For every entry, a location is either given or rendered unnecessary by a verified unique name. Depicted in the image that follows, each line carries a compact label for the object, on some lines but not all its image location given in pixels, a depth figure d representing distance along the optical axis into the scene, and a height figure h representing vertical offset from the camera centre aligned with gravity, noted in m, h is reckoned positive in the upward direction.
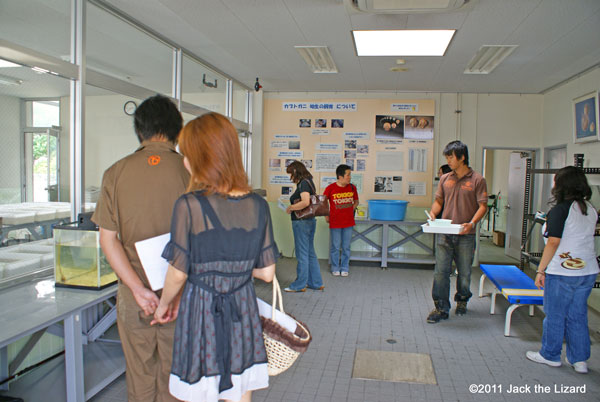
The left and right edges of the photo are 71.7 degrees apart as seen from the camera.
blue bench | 3.40 -0.92
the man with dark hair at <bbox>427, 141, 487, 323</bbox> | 3.67 -0.31
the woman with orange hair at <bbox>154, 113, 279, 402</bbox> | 1.35 -0.31
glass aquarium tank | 2.42 -0.50
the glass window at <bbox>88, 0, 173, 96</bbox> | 3.24 +1.13
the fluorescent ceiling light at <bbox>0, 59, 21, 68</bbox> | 2.42 +0.64
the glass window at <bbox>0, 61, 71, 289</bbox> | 2.64 +0.03
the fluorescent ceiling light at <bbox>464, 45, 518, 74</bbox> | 4.24 +1.38
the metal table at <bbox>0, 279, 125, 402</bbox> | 1.91 -0.69
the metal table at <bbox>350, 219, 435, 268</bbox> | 5.93 -0.95
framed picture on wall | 4.48 +0.76
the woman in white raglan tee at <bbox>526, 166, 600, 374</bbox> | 2.69 -0.53
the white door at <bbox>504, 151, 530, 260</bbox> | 6.89 -0.35
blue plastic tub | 5.90 -0.41
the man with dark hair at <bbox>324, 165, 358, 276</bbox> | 5.42 -0.48
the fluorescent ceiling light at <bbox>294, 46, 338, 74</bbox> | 4.40 +1.38
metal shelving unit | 4.40 -0.34
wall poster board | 6.36 +0.59
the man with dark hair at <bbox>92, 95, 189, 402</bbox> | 1.60 -0.20
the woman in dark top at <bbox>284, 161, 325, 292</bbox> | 4.39 -0.62
